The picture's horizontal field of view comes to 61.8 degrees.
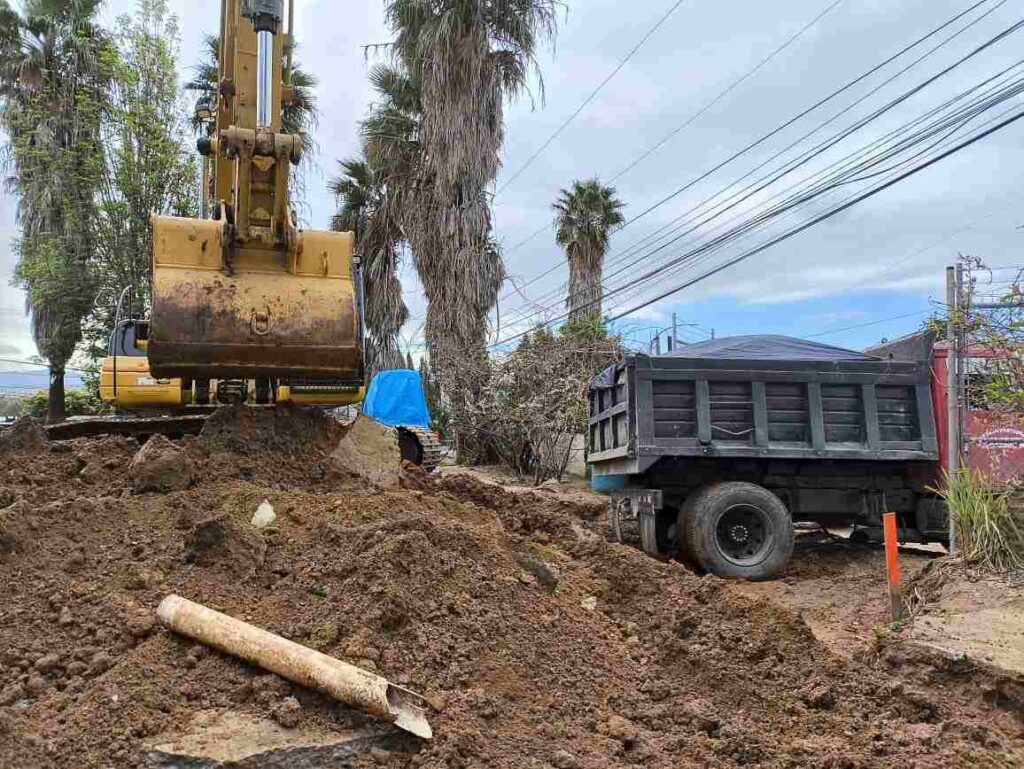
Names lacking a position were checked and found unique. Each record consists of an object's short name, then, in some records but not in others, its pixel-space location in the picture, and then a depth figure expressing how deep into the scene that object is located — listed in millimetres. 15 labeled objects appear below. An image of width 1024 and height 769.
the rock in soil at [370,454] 7154
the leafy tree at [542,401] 16578
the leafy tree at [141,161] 18609
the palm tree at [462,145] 18109
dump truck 7816
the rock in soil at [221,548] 4609
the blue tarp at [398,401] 13172
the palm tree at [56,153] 19266
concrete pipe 3441
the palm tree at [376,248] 21328
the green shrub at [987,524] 5836
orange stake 5260
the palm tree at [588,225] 28219
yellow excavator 5891
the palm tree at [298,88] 20000
